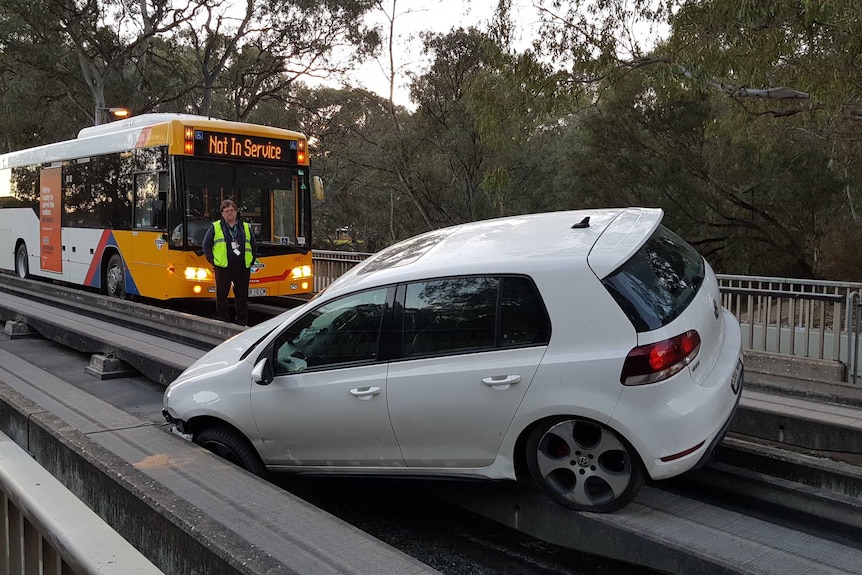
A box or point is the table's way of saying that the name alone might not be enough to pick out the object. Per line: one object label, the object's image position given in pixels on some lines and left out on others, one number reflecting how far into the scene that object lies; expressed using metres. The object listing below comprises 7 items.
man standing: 10.88
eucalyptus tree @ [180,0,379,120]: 31.53
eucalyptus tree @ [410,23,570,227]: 29.92
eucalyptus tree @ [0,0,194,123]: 29.09
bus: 12.54
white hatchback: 4.03
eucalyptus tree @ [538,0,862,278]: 12.19
